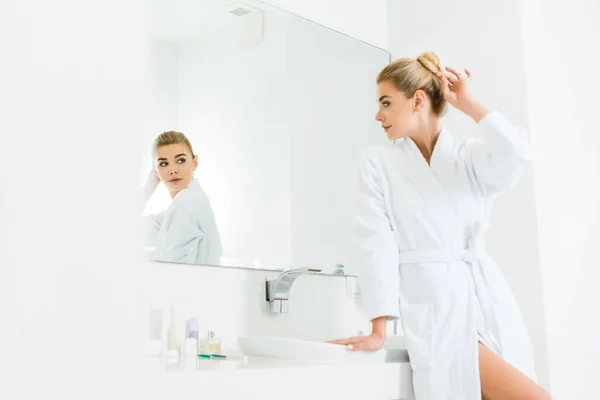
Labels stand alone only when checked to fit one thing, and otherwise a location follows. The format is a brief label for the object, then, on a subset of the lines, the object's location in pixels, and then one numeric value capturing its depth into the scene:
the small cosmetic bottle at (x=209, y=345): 1.67
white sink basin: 1.55
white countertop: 1.00
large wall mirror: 1.80
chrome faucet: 1.91
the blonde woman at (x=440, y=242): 1.60
